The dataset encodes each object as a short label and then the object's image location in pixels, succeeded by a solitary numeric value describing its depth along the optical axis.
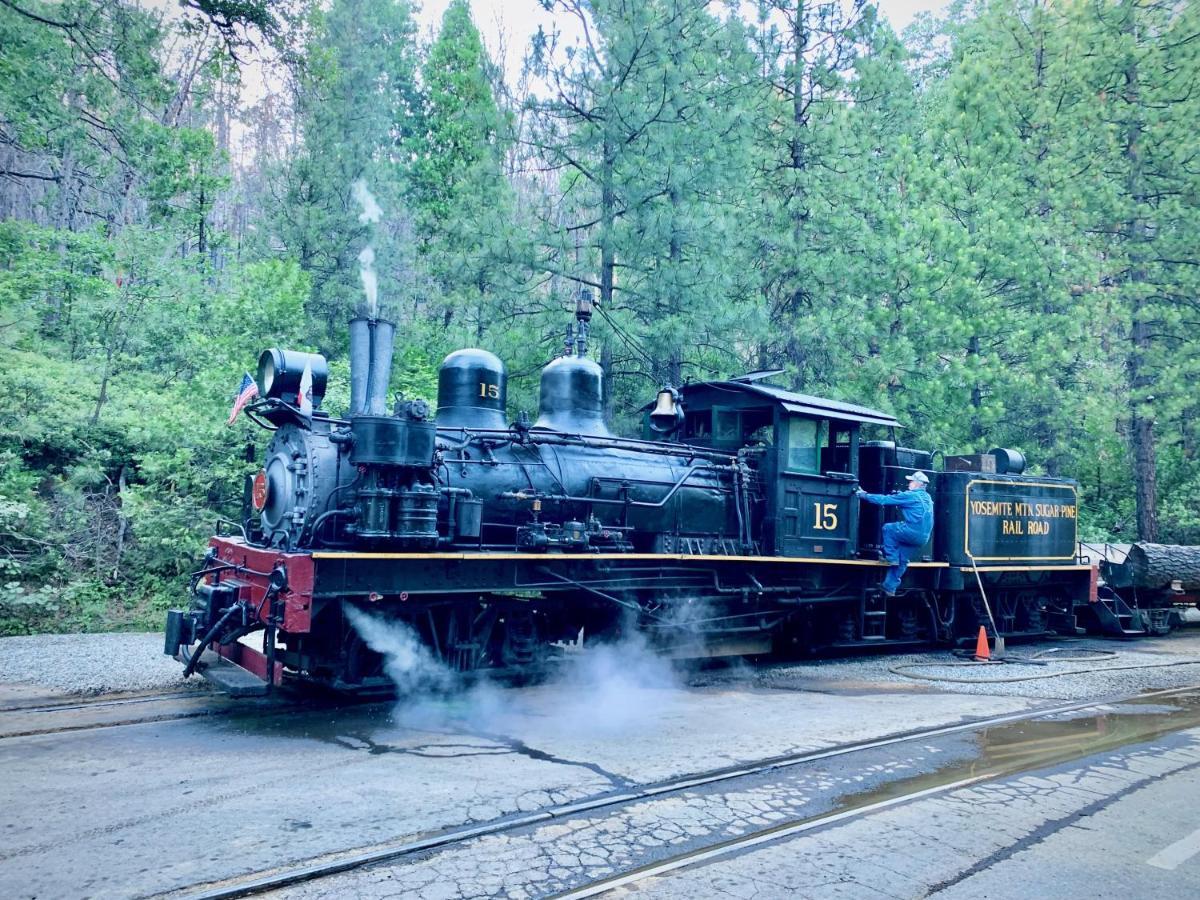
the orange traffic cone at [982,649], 11.24
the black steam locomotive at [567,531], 7.07
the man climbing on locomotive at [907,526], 10.61
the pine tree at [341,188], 20.09
